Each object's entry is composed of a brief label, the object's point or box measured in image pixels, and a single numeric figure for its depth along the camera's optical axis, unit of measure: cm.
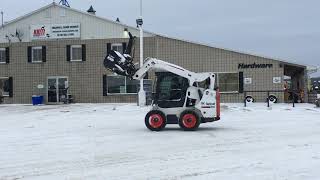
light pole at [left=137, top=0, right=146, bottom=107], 2149
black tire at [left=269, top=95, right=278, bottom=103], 2568
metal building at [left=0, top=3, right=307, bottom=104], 2648
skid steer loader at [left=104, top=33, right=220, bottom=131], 1281
